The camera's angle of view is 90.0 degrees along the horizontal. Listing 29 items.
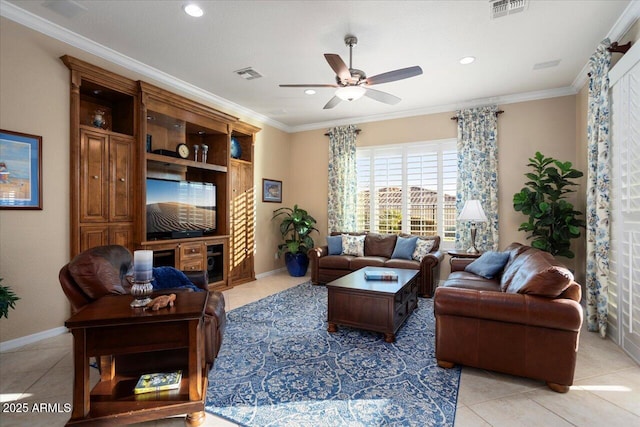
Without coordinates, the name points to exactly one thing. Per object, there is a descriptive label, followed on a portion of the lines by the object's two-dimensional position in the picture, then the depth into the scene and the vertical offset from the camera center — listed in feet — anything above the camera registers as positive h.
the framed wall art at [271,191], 20.79 +1.59
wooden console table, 5.60 -2.40
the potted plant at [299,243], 20.44 -1.84
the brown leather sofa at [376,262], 15.80 -2.50
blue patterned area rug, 6.61 -4.12
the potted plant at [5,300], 8.19 -2.25
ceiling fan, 9.70 +4.38
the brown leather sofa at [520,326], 7.27 -2.71
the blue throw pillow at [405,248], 17.28 -1.83
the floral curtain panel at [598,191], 10.50 +0.80
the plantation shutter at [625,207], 8.96 +0.22
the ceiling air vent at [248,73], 13.67 +6.17
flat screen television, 13.78 +0.26
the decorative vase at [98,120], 12.18 +3.60
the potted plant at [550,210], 13.65 +0.18
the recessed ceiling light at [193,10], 9.29 +6.06
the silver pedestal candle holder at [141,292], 6.11 -1.51
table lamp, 15.16 +0.06
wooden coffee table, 10.25 -3.02
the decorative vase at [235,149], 18.43 +3.83
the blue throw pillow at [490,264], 12.41 -1.98
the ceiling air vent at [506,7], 9.12 +6.06
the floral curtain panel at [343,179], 20.77 +2.29
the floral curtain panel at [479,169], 16.83 +2.44
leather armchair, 6.66 -1.50
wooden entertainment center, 11.40 +2.25
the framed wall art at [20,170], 9.55 +1.34
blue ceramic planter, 20.44 -3.15
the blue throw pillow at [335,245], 18.93 -1.83
